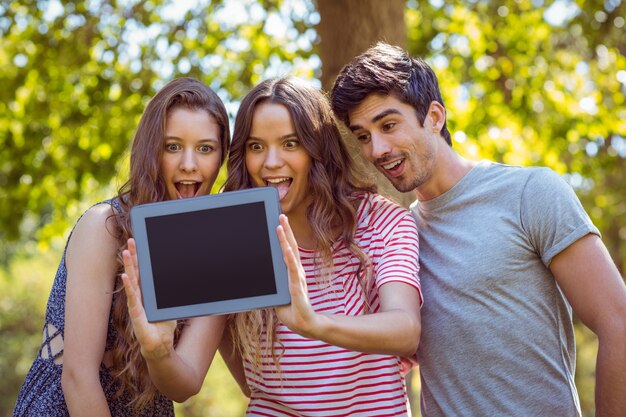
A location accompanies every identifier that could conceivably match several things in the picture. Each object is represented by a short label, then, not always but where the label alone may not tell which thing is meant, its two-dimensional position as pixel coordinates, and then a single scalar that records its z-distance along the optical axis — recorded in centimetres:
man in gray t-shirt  301
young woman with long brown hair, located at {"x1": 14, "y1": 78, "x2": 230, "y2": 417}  292
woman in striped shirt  304
